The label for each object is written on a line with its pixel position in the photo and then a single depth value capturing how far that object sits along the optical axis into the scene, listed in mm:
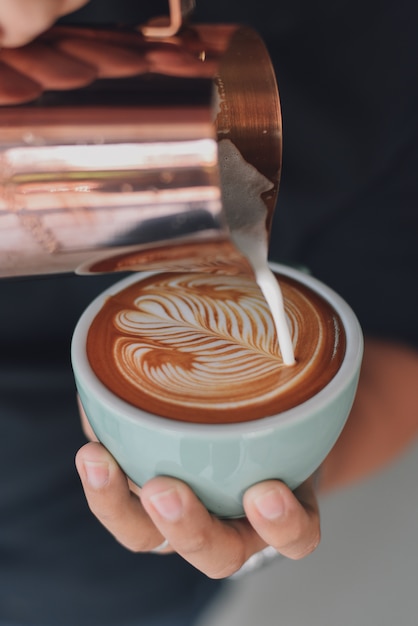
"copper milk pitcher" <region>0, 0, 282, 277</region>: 309
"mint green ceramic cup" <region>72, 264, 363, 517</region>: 334
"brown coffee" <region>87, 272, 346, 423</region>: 351
